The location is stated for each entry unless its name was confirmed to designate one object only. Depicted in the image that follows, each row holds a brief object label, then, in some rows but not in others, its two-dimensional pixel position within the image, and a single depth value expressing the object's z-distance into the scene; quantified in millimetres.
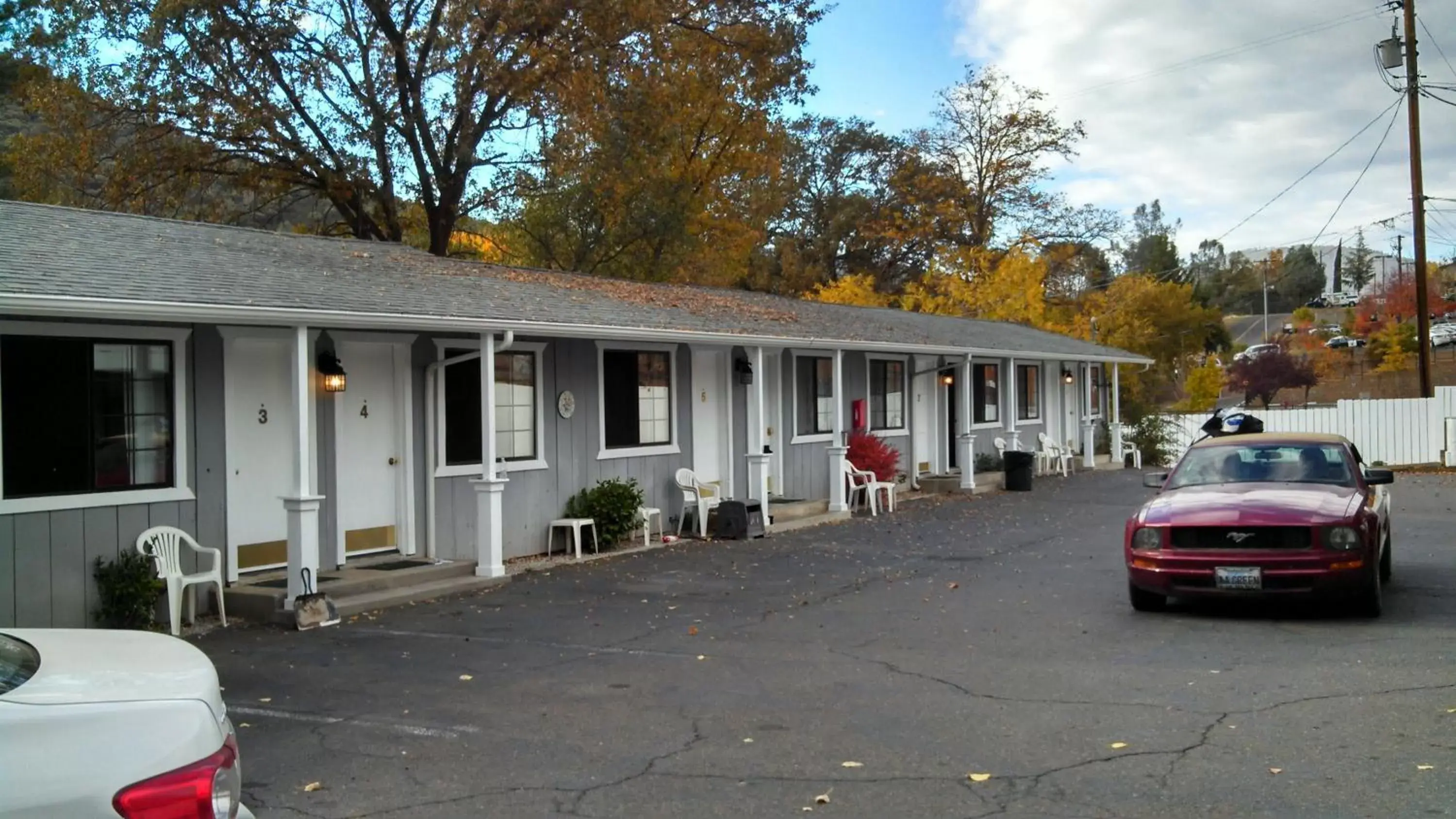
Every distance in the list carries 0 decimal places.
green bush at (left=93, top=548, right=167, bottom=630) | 9039
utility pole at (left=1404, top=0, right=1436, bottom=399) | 24891
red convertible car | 8359
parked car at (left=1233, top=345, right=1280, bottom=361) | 51656
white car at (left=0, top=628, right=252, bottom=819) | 2369
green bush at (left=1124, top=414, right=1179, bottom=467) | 29953
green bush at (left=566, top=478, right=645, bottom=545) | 13648
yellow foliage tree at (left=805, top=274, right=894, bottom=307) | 41531
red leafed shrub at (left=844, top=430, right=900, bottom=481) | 18984
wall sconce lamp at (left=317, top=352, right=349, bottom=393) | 10859
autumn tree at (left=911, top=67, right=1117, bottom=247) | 43438
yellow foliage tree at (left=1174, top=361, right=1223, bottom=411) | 41188
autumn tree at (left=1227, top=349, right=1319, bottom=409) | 48531
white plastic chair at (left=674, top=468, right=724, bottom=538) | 15047
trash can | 22266
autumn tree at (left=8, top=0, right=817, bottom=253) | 20750
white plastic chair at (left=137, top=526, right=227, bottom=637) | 9148
